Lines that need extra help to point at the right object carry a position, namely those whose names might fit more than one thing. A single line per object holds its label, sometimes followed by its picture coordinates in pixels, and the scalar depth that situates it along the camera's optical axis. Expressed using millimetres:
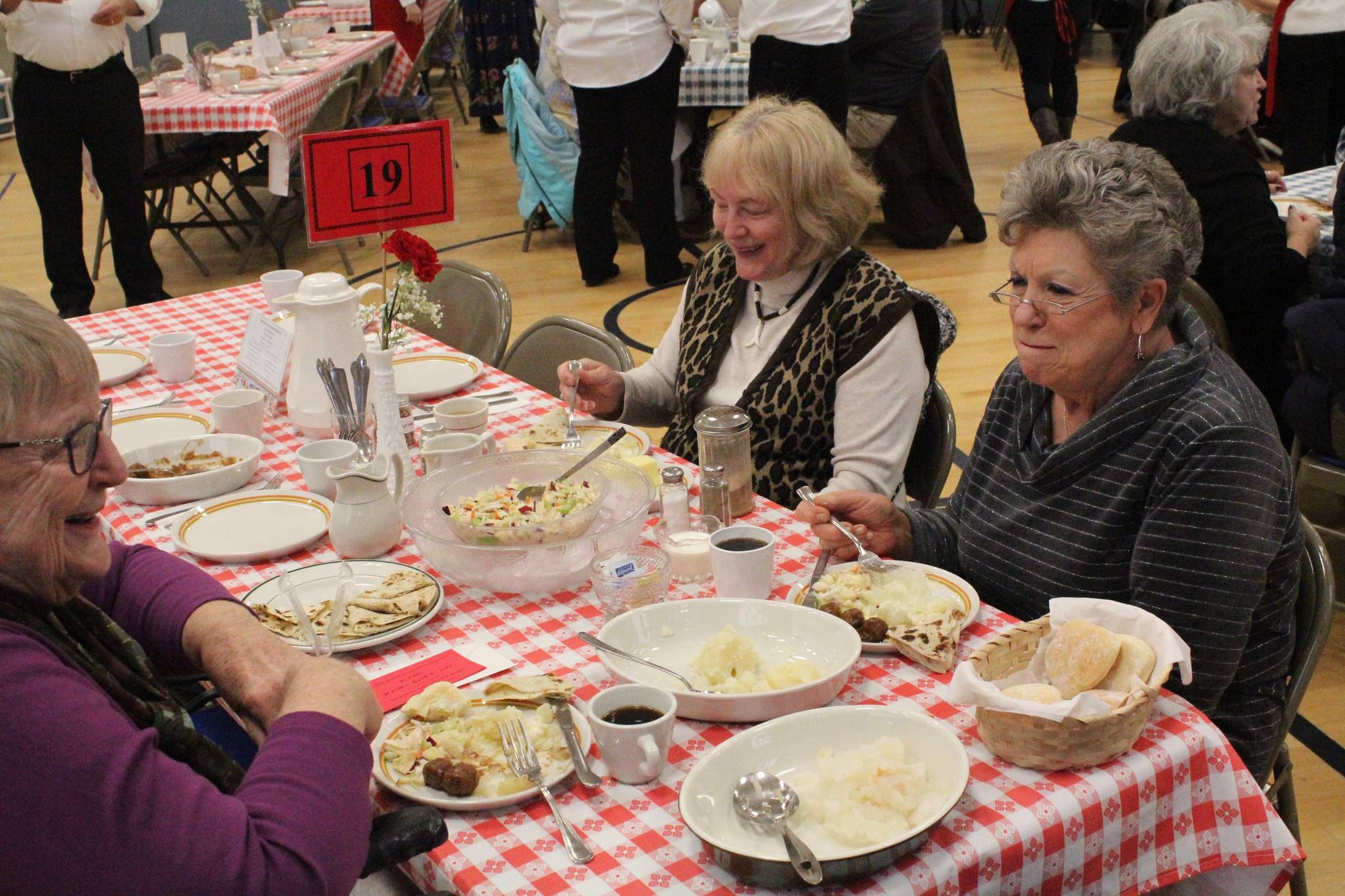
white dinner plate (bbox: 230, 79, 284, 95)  6832
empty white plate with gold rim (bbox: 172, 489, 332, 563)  2141
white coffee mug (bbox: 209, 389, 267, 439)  2617
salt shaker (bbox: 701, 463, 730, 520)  2152
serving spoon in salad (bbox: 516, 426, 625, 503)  2098
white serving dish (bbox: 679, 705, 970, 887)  1273
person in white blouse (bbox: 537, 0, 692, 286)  5914
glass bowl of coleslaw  1949
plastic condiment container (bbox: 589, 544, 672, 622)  1863
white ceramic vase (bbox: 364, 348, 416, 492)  2391
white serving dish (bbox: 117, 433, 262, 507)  2363
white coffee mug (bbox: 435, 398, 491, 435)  2559
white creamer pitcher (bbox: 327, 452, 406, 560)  2076
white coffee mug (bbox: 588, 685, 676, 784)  1443
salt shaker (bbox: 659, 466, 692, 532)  2102
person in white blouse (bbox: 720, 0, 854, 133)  5941
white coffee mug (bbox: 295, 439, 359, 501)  2354
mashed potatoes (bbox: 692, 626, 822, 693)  1614
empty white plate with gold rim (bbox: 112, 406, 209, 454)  2678
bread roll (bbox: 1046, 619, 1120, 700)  1501
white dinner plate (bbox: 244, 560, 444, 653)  1958
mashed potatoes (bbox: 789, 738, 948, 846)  1329
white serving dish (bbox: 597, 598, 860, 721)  1589
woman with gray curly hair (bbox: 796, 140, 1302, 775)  1751
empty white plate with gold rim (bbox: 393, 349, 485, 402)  2871
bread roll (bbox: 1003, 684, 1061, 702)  1463
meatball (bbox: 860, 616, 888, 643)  1734
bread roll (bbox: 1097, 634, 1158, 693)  1490
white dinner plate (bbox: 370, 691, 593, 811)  1431
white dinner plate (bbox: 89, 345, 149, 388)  3025
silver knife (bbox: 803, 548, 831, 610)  1842
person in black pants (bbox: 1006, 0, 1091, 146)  8367
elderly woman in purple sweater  1104
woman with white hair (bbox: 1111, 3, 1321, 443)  3570
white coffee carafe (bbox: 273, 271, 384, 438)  2613
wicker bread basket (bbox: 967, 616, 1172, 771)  1398
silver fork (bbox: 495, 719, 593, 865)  1354
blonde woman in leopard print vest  2475
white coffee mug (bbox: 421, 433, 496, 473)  2316
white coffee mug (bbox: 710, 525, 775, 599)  1875
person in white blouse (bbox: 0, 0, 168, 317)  5438
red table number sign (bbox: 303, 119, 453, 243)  2576
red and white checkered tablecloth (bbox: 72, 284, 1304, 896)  1332
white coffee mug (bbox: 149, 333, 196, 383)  3020
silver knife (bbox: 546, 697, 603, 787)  1457
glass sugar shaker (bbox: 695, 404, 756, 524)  2168
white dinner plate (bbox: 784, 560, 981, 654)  1821
